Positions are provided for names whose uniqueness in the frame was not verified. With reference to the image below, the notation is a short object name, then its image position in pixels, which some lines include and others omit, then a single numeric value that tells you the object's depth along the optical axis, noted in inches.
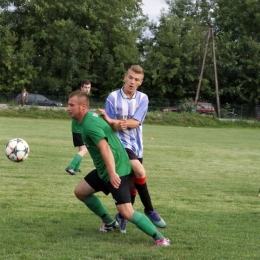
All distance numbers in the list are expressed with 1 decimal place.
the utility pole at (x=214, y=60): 1762.3
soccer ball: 374.9
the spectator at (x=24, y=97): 1539.1
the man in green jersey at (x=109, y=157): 205.0
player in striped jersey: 236.5
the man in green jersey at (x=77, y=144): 414.0
